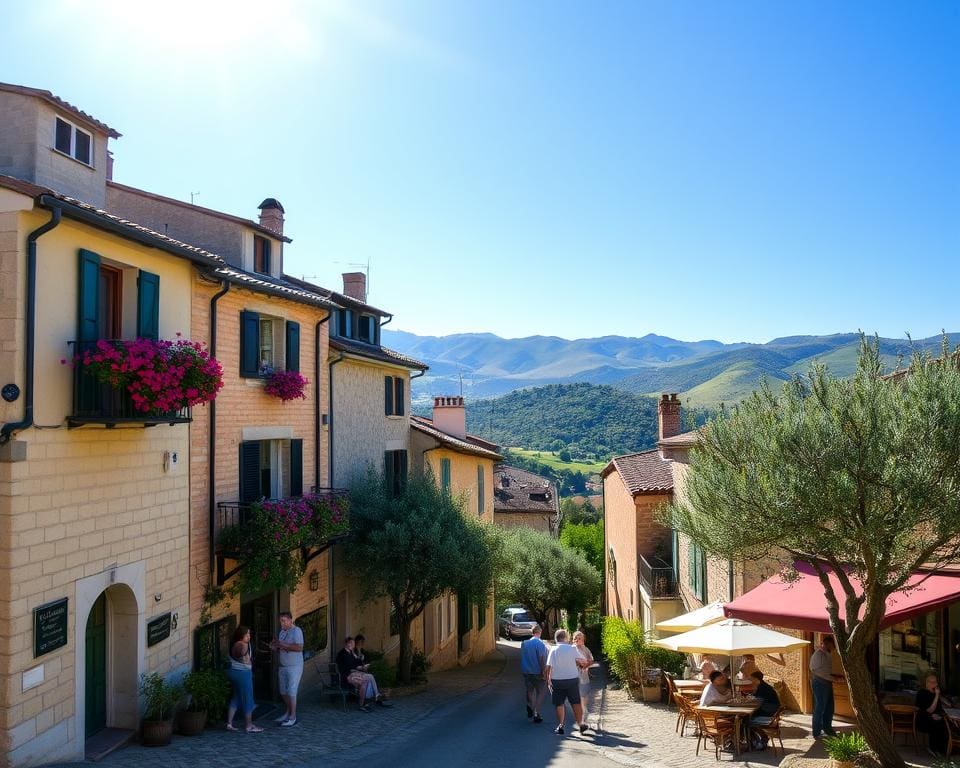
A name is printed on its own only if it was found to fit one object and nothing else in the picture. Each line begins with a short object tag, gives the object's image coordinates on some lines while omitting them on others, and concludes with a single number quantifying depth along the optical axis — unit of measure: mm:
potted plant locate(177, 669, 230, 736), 11734
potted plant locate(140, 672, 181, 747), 10984
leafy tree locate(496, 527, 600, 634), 34812
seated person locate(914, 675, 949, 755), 11203
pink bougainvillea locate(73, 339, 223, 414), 9688
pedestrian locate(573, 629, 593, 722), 13836
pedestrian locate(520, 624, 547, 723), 13672
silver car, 42438
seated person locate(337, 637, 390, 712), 15453
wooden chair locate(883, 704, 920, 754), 11492
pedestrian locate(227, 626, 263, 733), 12438
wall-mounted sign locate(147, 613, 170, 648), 11641
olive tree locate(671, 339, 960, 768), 8977
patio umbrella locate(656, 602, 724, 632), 15523
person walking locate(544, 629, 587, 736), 13039
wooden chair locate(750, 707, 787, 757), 12055
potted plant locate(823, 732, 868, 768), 10117
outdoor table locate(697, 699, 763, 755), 12031
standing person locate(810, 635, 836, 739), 12367
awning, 11469
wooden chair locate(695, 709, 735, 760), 12102
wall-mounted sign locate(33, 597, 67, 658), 9227
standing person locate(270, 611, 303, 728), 13250
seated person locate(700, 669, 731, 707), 12602
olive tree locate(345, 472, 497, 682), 17969
